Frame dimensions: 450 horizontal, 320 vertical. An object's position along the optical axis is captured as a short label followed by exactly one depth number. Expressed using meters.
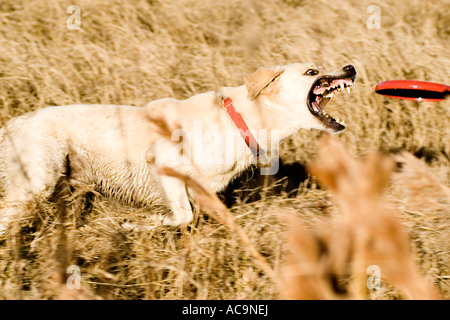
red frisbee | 3.47
